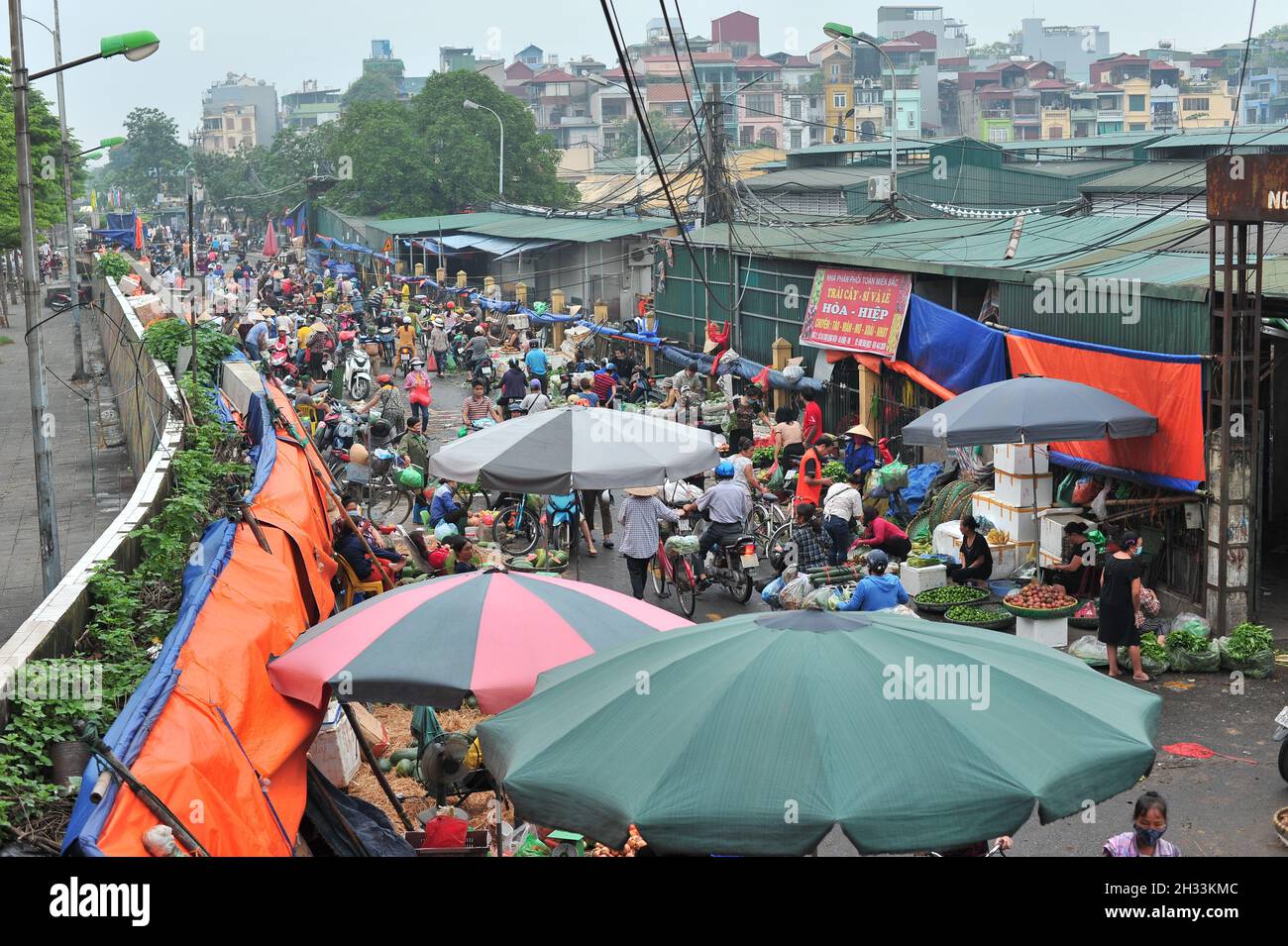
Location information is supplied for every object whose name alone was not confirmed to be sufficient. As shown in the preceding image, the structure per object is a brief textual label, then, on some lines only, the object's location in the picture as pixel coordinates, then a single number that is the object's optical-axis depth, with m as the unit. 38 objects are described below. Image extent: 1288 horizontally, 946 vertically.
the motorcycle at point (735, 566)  14.20
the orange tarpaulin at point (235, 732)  6.58
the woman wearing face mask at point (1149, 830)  6.64
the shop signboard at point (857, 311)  20.20
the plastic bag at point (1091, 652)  12.19
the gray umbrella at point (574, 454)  11.75
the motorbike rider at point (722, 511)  14.29
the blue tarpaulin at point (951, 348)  17.06
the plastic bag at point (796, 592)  13.26
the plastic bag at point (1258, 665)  11.82
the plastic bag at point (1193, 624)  12.29
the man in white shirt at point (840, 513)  14.46
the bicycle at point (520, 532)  16.66
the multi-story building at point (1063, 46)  181.88
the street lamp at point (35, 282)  13.53
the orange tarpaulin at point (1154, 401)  12.96
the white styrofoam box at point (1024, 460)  14.95
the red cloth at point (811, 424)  20.38
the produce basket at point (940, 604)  13.61
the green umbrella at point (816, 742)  5.21
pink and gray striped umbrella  7.43
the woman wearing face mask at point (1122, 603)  11.41
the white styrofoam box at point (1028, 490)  15.00
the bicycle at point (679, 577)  14.00
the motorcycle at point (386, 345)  34.02
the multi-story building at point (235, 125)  176.38
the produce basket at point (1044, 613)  12.30
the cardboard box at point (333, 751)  9.44
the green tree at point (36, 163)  40.22
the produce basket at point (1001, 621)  12.85
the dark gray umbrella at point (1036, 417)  13.26
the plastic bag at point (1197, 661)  11.92
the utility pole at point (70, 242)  30.91
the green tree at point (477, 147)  67.44
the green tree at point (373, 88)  162.25
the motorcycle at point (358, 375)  26.83
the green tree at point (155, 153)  124.00
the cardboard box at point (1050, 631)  12.44
